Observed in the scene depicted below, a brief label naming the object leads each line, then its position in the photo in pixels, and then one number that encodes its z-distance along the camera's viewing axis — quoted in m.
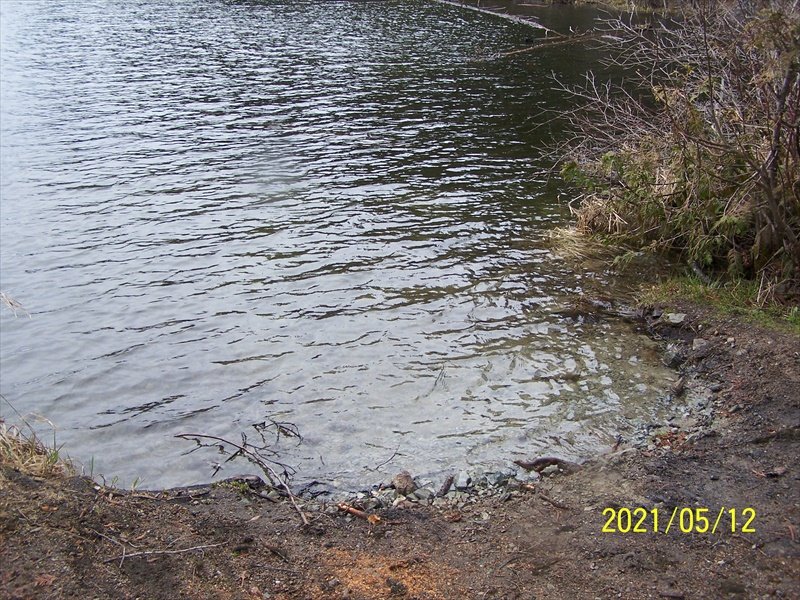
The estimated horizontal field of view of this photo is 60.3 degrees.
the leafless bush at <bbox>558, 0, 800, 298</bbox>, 8.38
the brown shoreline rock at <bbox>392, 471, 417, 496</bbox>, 6.58
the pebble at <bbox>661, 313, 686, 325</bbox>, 9.14
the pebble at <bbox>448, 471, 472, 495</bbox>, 6.66
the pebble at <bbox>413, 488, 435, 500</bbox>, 6.52
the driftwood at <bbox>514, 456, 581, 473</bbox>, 6.88
